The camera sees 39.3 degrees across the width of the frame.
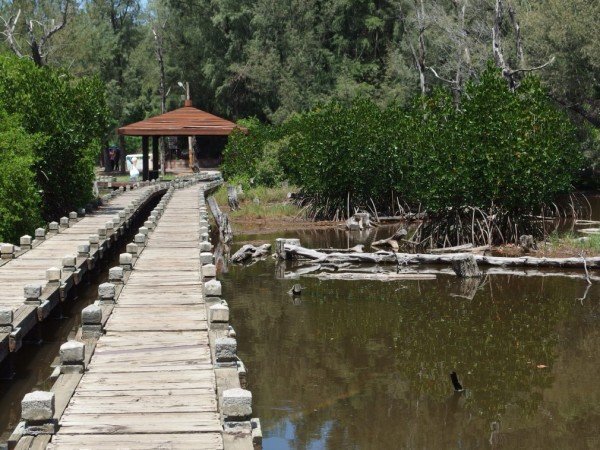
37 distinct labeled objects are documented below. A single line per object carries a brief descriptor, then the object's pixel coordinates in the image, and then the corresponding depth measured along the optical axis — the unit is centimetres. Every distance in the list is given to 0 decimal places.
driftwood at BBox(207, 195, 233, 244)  3259
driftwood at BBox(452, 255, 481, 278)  2319
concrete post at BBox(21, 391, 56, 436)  899
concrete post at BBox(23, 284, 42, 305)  1565
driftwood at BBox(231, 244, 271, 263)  2745
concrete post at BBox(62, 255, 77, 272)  1939
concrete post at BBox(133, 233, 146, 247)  2300
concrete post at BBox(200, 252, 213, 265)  1792
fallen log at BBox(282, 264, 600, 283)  2358
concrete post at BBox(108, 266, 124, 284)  1670
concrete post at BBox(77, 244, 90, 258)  2173
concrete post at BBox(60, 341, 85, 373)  1105
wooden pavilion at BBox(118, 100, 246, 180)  4778
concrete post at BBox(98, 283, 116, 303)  1488
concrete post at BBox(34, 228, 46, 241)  2453
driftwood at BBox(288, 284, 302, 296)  2170
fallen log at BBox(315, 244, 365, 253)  2644
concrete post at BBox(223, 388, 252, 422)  920
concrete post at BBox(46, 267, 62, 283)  1767
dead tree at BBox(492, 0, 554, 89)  3594
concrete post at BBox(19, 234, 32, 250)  2272
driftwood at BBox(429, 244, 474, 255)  2595
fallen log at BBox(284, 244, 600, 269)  2373
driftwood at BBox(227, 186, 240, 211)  4097
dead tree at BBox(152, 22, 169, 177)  6358
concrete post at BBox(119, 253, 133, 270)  1862
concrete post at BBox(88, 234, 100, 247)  2359
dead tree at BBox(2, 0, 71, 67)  4288
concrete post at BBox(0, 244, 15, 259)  2098
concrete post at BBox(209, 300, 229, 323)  1316
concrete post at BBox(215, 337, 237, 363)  1125
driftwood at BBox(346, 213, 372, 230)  3547
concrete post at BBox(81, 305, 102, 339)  1286
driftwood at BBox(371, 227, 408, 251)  2867
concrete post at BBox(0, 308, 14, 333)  1366
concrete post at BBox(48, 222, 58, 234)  2662
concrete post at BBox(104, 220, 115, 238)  2602
